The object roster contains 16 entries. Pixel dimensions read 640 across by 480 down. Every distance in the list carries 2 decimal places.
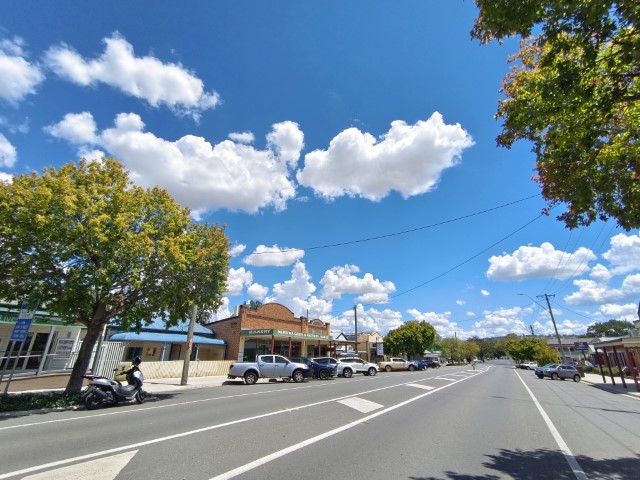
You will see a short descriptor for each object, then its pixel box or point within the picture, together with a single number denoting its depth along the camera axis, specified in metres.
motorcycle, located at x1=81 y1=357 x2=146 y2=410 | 11.51
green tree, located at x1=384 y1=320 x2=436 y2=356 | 56.49
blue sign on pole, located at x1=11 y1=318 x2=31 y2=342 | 12.15
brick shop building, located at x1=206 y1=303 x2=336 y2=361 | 35.16
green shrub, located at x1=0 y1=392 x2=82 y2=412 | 10.88
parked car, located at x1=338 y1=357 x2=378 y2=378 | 30.94
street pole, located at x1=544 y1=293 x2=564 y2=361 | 45.69
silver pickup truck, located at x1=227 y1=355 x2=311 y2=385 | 22.25
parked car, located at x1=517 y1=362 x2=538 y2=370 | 66.09
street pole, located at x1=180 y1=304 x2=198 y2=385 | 19.80
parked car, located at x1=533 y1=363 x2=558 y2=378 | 37.93
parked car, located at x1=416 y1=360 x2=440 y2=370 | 46.67
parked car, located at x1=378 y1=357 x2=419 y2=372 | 42.44
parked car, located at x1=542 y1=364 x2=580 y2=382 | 36.06
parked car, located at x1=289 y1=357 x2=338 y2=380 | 27.36
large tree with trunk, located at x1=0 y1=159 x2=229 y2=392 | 11.67
